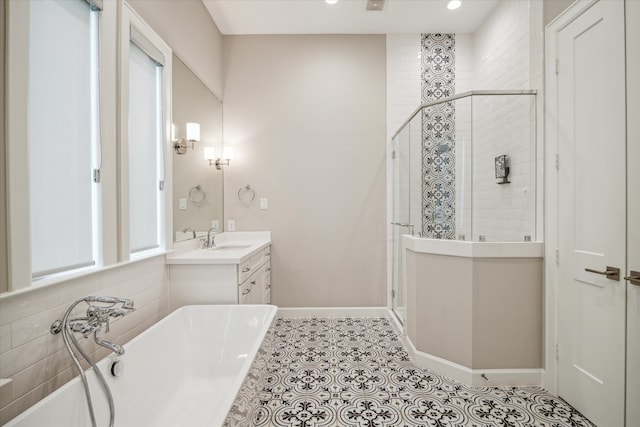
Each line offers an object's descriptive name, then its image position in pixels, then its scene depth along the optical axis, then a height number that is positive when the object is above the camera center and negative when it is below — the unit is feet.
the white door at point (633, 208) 5.28 +0.03
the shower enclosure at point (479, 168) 7.84 +1.16
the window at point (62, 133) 4.30 +1.21
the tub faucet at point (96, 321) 4.40 -1.63
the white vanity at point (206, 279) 7.43 -1.70
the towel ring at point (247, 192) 12.12 +0.72
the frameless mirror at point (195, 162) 8.31 +1.48
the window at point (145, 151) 6.51 +1.37
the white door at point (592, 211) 5.61 -0.03
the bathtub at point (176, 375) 3.85 -2.83
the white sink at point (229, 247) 9.76 -1.27
